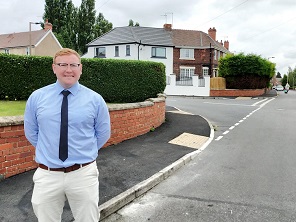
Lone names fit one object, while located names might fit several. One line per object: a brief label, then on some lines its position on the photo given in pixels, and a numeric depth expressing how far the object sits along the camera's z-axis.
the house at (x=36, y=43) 44.44
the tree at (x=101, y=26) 52.74
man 2.55
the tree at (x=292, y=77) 90.15
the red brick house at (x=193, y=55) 41.72
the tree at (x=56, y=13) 51.28
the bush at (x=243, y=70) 31.97
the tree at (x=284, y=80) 109.65
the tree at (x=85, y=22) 50.72
